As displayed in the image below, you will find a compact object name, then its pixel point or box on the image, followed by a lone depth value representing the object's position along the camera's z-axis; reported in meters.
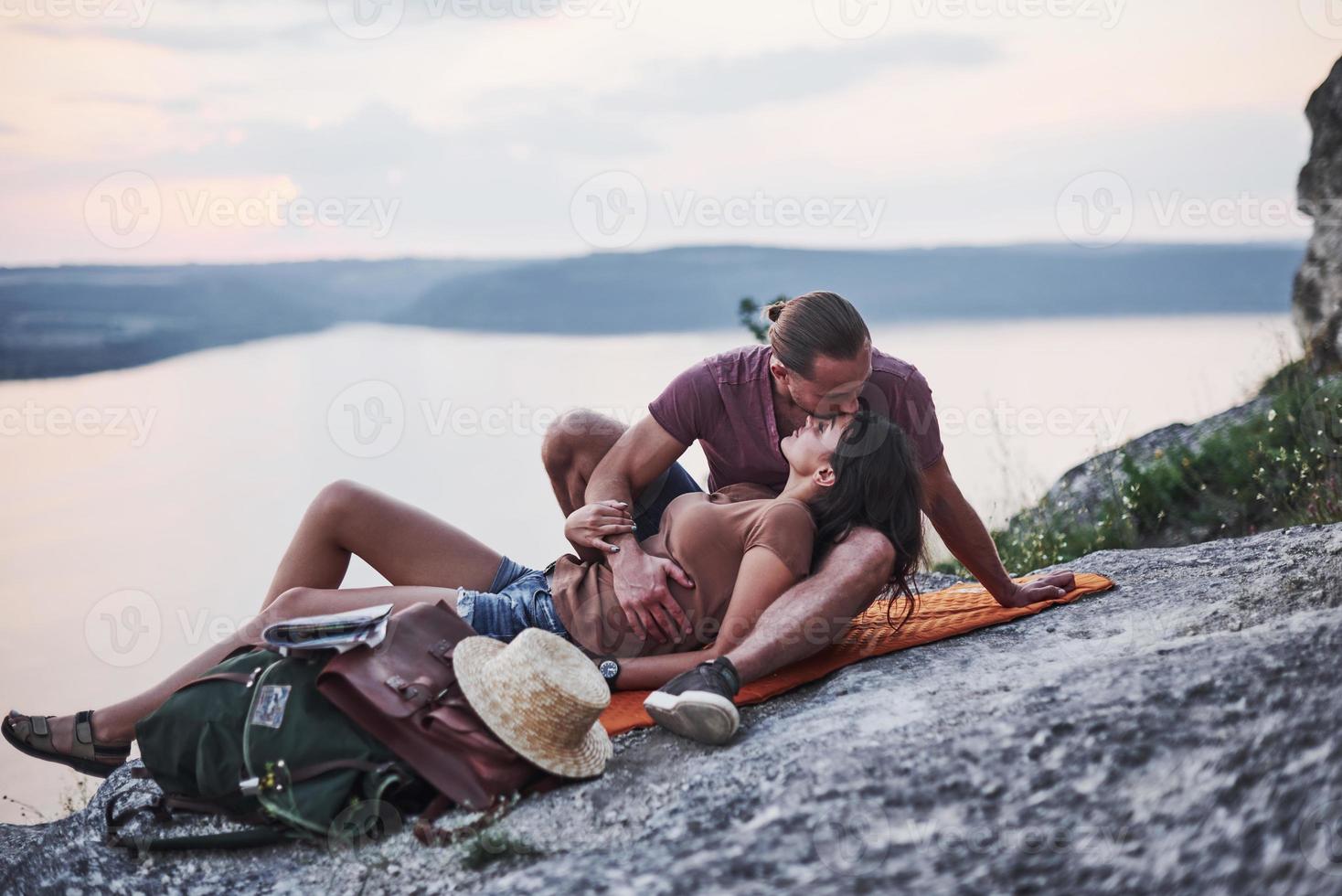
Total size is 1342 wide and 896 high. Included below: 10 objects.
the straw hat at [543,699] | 2.75
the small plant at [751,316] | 6.10
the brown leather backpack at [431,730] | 2.74
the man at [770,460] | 3.24
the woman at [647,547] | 3.24
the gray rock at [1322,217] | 7.25
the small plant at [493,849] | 2.53
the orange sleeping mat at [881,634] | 3.22
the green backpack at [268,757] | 2.71
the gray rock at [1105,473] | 6.21
